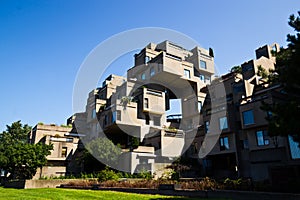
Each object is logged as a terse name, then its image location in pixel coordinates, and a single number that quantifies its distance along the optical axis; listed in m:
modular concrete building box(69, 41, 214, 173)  32.53
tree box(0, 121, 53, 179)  28.41
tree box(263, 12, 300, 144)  9.12
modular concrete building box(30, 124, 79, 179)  34.92
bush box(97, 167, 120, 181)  23.67
